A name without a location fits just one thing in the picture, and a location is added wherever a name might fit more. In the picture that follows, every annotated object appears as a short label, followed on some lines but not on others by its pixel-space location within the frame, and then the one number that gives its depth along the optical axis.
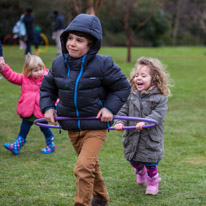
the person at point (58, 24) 19.27
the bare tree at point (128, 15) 19.00
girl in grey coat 4.14
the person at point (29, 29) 18.03
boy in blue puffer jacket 3.46
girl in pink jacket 5.61
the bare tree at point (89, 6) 15.90
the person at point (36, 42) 21.62
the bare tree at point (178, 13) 52.17
